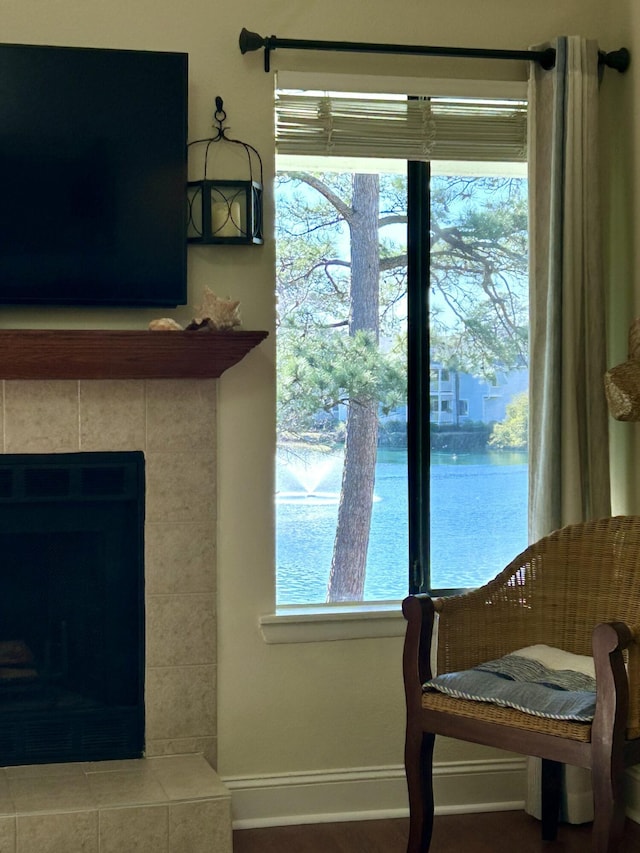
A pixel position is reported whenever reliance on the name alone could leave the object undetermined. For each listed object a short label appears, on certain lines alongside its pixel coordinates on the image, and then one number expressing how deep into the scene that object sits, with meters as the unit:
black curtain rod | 3.15
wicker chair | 2.36
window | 3.34
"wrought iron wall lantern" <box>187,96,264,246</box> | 3.13
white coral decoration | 2.92
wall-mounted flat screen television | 3.00
